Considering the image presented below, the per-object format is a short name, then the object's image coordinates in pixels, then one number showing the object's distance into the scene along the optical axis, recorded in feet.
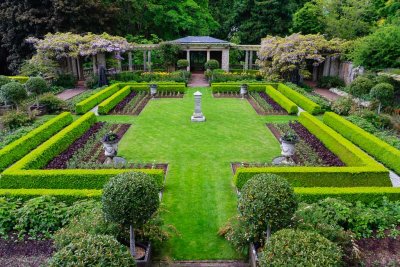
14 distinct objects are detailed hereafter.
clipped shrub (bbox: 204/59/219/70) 105.60
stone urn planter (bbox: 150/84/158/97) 80.18
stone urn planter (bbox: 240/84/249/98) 79.36
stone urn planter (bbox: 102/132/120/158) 36.47
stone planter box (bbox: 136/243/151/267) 21.20
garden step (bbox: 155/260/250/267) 22.41
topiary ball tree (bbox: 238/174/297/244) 19.98
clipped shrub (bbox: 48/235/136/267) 15.90
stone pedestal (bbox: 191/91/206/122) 56.24
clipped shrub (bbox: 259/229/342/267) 15.98
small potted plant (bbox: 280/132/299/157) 36.70
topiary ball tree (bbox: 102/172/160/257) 19.99
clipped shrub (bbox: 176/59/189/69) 107.65
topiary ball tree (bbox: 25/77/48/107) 64.39
